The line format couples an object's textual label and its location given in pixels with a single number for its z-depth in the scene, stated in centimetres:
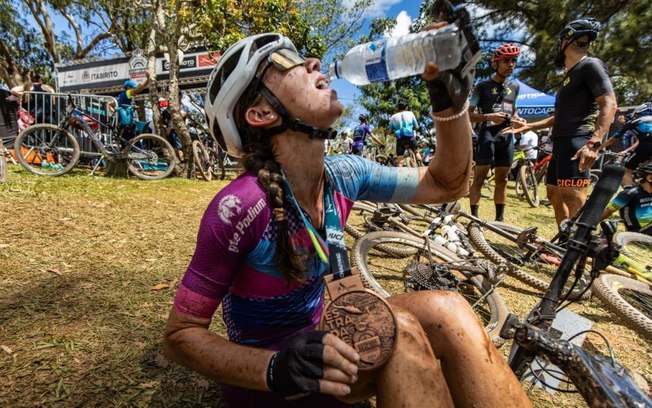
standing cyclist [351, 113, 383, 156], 1323
